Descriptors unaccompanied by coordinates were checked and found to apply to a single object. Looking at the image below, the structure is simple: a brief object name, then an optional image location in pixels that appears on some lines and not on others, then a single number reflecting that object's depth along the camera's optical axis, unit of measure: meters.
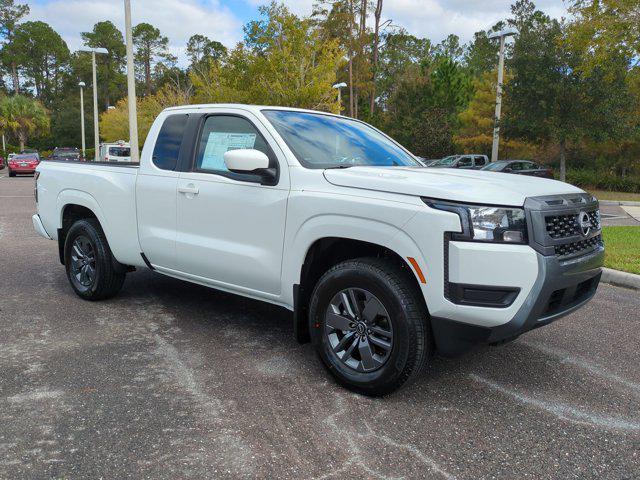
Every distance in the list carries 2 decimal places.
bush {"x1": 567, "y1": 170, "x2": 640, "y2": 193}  26.94
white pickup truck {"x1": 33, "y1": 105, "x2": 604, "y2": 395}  3.03
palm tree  58.94
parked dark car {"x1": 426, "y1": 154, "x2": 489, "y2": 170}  28.58
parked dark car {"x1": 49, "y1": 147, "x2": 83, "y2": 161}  37.94
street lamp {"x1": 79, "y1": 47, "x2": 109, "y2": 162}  33.81
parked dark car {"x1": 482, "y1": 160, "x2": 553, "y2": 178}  23.89
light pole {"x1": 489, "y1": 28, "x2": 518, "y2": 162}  22.56
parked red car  34.47
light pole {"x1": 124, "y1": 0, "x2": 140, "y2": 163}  17.38
